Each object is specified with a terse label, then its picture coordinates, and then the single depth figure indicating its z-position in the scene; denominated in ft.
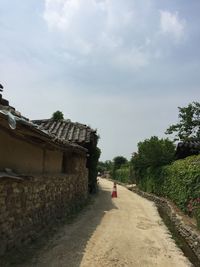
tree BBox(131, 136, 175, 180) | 50.41
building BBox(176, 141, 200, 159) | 47.54
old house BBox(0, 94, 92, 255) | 15.29
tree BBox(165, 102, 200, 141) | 63.20
